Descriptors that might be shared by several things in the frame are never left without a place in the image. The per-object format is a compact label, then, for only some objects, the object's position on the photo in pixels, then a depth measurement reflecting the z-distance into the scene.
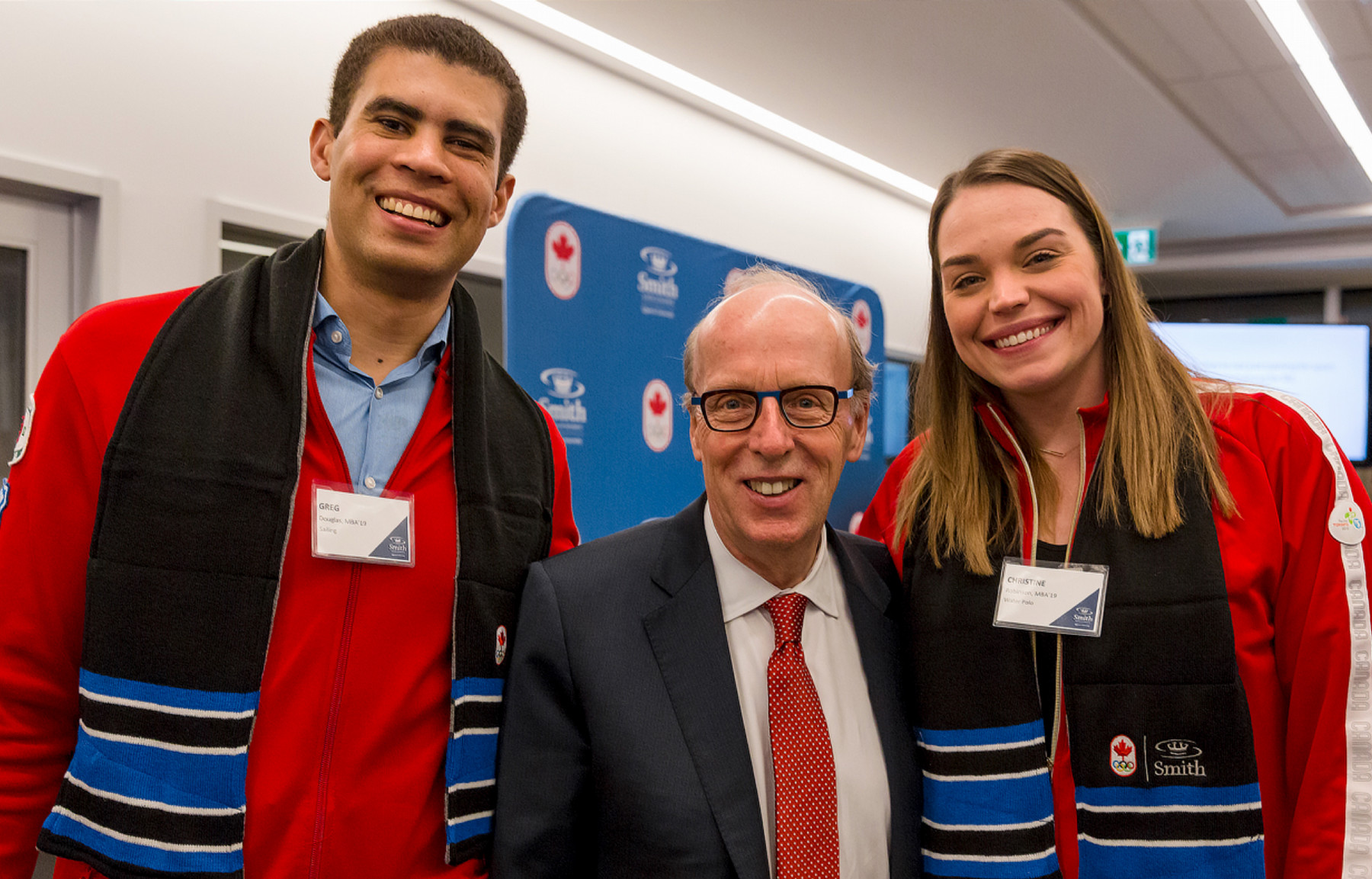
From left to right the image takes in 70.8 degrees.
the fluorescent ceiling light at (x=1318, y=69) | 4.70
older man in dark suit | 1.42
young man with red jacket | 1.30
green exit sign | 8.15
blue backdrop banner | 2.88
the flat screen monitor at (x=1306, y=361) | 7.30
